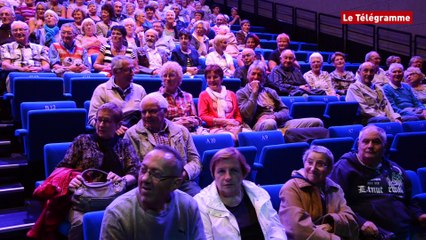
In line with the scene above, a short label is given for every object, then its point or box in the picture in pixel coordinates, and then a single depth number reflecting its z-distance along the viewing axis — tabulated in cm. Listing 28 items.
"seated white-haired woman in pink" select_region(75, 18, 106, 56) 490
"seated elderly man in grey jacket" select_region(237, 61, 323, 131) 372
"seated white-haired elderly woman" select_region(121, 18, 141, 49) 527
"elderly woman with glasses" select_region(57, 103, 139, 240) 230
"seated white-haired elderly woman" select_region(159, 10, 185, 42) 626
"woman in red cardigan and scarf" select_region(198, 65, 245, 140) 356
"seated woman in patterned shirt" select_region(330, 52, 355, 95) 517
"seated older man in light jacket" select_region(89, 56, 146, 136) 311
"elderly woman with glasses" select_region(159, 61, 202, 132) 332
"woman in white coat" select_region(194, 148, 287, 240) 197
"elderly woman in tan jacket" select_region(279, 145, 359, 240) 212
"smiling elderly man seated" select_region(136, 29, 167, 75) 470
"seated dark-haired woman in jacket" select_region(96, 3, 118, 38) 568
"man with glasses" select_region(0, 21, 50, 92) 414
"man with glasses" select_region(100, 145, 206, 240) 158
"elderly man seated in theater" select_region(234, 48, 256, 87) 461
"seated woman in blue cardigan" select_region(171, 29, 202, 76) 485
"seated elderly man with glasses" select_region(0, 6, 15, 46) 436
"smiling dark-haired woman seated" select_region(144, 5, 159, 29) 662
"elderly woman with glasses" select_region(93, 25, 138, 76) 440
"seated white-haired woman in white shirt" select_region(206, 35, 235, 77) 513
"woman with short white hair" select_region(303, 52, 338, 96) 496
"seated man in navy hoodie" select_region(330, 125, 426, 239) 248
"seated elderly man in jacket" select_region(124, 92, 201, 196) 258
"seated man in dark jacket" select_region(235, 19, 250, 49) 665
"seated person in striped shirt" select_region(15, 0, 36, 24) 593
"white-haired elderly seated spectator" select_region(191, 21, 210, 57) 577
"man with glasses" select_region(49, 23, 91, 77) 441
